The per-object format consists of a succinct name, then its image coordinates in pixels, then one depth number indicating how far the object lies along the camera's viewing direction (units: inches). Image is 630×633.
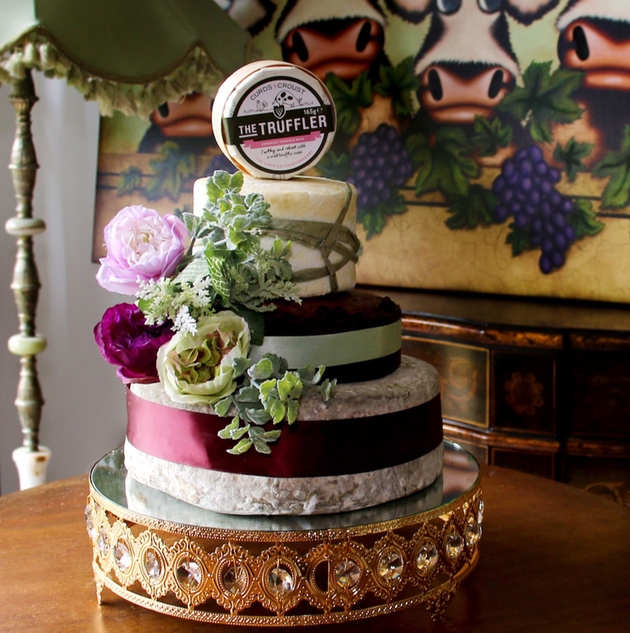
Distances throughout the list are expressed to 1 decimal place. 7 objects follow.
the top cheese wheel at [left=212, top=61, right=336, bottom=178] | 42.2
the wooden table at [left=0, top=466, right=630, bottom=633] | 39.6
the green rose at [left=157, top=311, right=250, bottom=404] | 38.1
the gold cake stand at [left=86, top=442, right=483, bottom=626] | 38.2
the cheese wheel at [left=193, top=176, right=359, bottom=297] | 41.4
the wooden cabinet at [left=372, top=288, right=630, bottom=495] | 69.1
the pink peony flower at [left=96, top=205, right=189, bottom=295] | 39.9
